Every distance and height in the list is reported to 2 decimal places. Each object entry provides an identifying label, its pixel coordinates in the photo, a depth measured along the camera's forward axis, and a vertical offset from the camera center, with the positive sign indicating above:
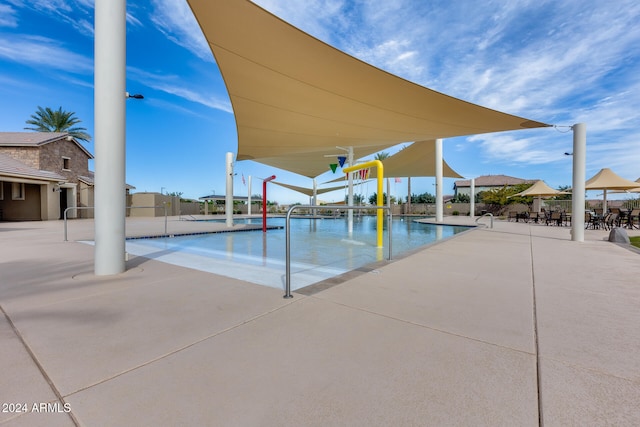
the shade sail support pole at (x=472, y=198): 20.31 +0.78
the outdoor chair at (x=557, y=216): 12.19 -0.38
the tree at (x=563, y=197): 25.52 +1.05
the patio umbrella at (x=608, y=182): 12.05 +1.18
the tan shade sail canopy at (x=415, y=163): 14.31 +2.75
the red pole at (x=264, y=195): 10.46 +0.54
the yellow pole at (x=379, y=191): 6.27 +0.42
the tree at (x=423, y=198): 32.47 +1.24
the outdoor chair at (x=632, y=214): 11.32 -0.26
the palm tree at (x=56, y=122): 23.58 +7.73
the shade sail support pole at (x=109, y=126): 3.11 +0.97
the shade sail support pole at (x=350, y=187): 9.34 +0.78
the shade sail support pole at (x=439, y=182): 14.07 +1.44
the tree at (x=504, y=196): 24.91 +1.16
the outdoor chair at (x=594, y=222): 10.71 -0.58
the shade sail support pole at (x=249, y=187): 25.49 +2.02
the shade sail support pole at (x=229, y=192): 11.34 +0.70
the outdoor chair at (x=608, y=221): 11.02 -0.56
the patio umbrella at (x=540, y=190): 15.41 +1.05
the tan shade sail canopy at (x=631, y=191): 12.72 +0.85
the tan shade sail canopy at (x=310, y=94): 3.94 +2.35
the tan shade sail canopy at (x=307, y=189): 24.34 +1.88
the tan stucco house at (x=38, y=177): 14.72 +1.74
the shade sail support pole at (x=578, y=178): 6.74 +0.77
